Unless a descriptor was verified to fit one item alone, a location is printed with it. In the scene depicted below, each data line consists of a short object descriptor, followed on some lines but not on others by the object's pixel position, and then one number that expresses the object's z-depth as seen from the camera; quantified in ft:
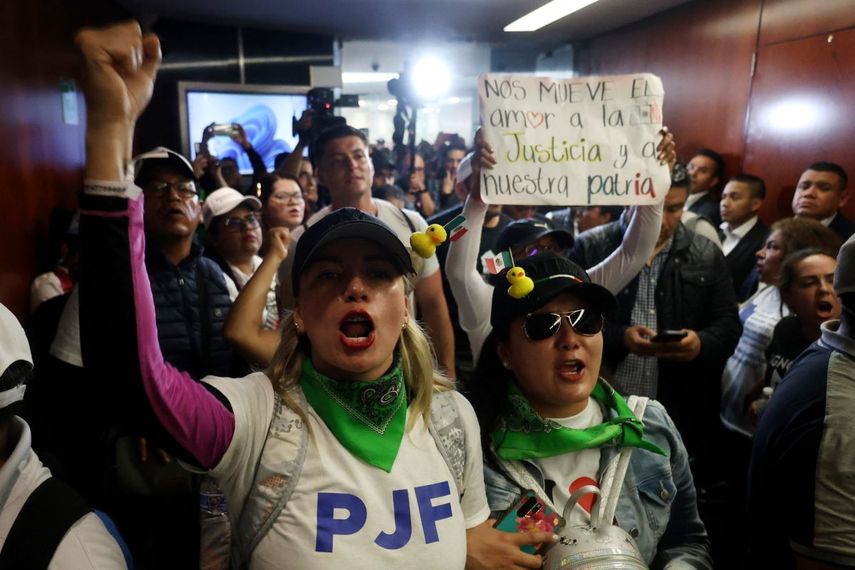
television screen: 24.75
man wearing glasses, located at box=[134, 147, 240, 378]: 7.06
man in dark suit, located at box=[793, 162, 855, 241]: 14.71
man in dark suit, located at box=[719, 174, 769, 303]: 14.60
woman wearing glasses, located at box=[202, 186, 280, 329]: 9.25
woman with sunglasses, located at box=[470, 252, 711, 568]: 4.90
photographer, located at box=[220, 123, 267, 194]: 17.43
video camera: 14.74
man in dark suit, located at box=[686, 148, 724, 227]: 19.34
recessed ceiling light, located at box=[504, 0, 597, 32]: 22.53
